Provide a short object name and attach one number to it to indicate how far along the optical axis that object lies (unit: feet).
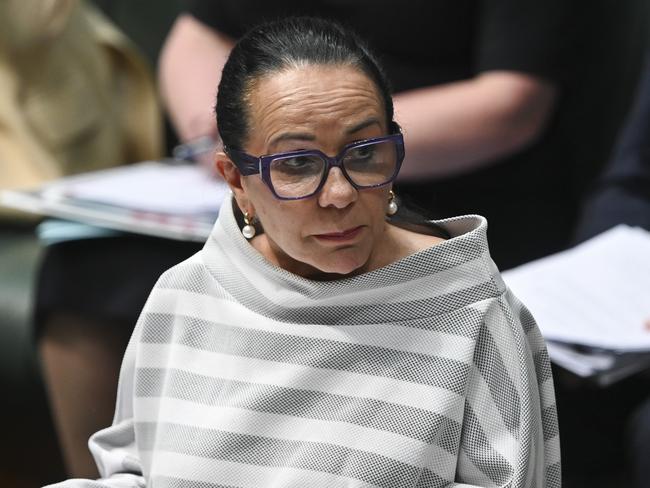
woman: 13.72
